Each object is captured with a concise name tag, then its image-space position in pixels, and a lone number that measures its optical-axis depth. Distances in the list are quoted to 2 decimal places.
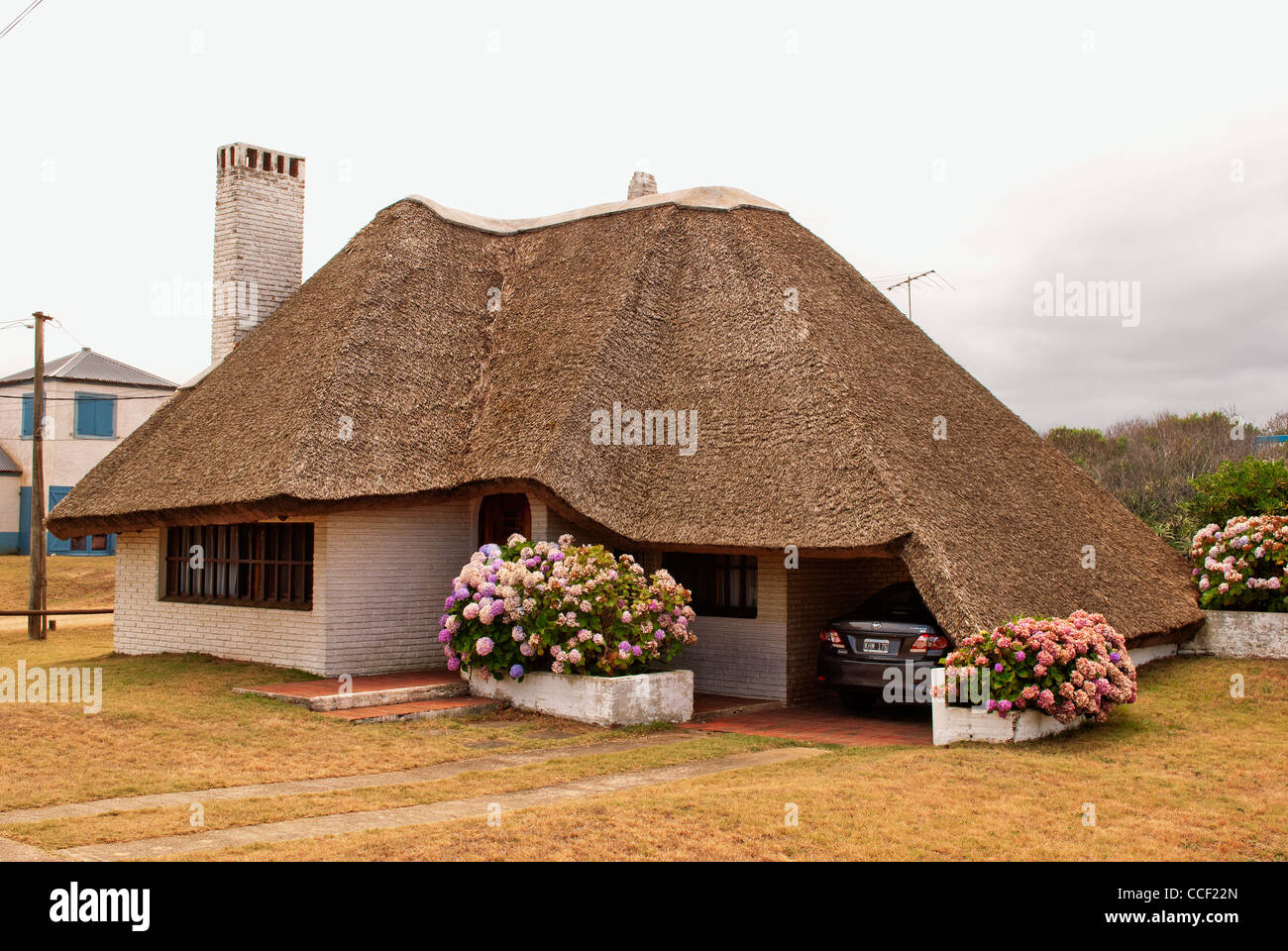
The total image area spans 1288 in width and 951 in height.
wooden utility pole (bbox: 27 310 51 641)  23.94
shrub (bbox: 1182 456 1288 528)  17.58
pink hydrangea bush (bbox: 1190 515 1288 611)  15.66
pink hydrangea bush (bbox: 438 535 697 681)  12.66
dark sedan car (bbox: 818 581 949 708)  12.55
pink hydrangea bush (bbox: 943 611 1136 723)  10.71
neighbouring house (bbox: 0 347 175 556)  38.22
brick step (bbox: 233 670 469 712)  12.66
